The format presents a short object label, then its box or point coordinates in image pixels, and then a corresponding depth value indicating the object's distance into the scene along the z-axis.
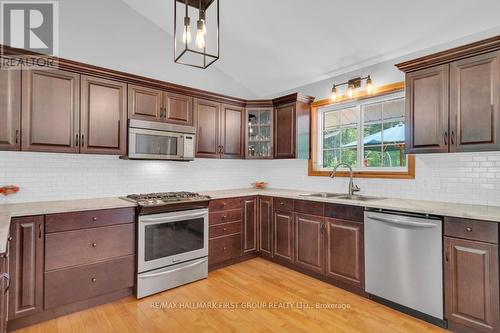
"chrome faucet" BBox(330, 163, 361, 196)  3.34
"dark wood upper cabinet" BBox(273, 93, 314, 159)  3.82
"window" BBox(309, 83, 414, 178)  3.19
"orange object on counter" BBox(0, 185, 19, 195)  2.52
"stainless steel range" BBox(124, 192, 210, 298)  2.74
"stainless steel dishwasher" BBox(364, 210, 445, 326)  2.23
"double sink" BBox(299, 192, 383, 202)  3.18
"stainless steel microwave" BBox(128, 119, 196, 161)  3.02
